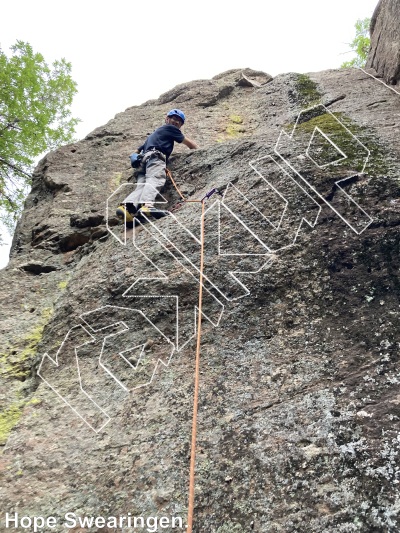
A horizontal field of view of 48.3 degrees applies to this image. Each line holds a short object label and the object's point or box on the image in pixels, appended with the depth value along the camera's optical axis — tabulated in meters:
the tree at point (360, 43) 12.39
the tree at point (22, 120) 11.08
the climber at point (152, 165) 5.14
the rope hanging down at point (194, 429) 2.13
